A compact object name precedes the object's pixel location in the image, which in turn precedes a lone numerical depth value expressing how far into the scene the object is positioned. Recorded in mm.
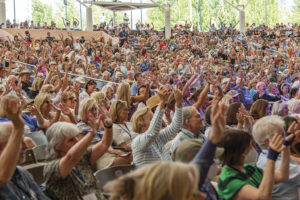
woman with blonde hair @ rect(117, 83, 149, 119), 6766
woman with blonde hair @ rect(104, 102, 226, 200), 1710
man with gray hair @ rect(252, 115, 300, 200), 3207
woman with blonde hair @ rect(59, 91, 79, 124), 5848
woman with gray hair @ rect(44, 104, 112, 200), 3016
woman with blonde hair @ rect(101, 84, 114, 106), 7500
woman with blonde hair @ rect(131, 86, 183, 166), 3817
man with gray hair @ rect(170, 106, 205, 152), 4234
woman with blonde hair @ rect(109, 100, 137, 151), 4750
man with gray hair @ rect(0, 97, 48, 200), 2400
